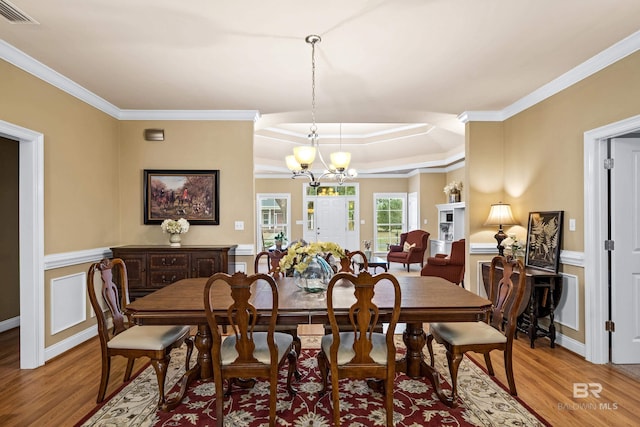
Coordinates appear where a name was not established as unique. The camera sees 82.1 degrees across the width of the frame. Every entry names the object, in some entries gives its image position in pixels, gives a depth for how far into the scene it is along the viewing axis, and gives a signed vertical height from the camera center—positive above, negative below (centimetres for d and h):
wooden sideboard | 414 -55
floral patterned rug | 231 -130
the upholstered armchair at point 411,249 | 838 -84
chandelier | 301 +56
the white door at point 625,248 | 320 -30
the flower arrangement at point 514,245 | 412 -35
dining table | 226 -59
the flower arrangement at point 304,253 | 263 -28
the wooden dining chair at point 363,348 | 206 -81
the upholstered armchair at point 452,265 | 594 -83
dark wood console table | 358 -84
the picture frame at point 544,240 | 368 -28
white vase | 443 -30
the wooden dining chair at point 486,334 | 248 -84
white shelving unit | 801 -29
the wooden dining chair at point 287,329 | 299 -94
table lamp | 438 -3
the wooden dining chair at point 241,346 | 205 -79
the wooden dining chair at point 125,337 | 246 -85
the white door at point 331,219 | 1045 -14
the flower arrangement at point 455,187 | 805 +58
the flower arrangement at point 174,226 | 438 -14
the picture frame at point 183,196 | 463 +24
